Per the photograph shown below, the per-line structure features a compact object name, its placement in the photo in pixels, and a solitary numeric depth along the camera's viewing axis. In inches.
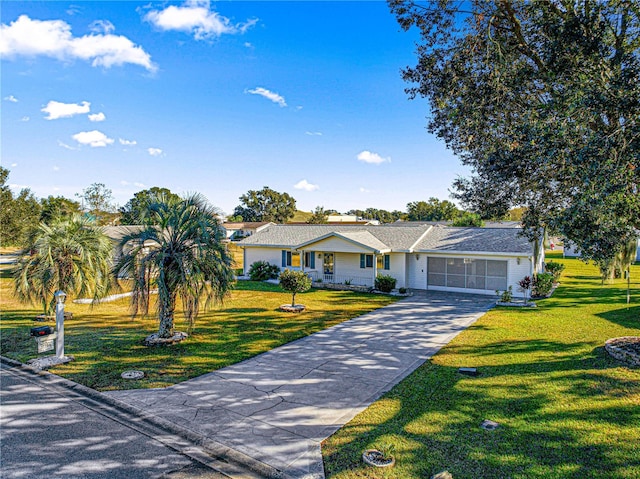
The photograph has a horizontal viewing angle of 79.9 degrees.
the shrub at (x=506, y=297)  751.7
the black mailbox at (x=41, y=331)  414.0
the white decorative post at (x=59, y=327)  402.6
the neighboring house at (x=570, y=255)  1608.9
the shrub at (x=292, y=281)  684.7
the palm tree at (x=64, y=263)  521.7
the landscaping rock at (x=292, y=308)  678.5
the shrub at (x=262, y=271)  1112.2
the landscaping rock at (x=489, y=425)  250.5
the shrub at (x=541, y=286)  803.4
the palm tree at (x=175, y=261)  431.5
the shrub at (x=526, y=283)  703.1
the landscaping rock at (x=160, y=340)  455.8
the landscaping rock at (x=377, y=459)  210.7
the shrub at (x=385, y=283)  897.5
